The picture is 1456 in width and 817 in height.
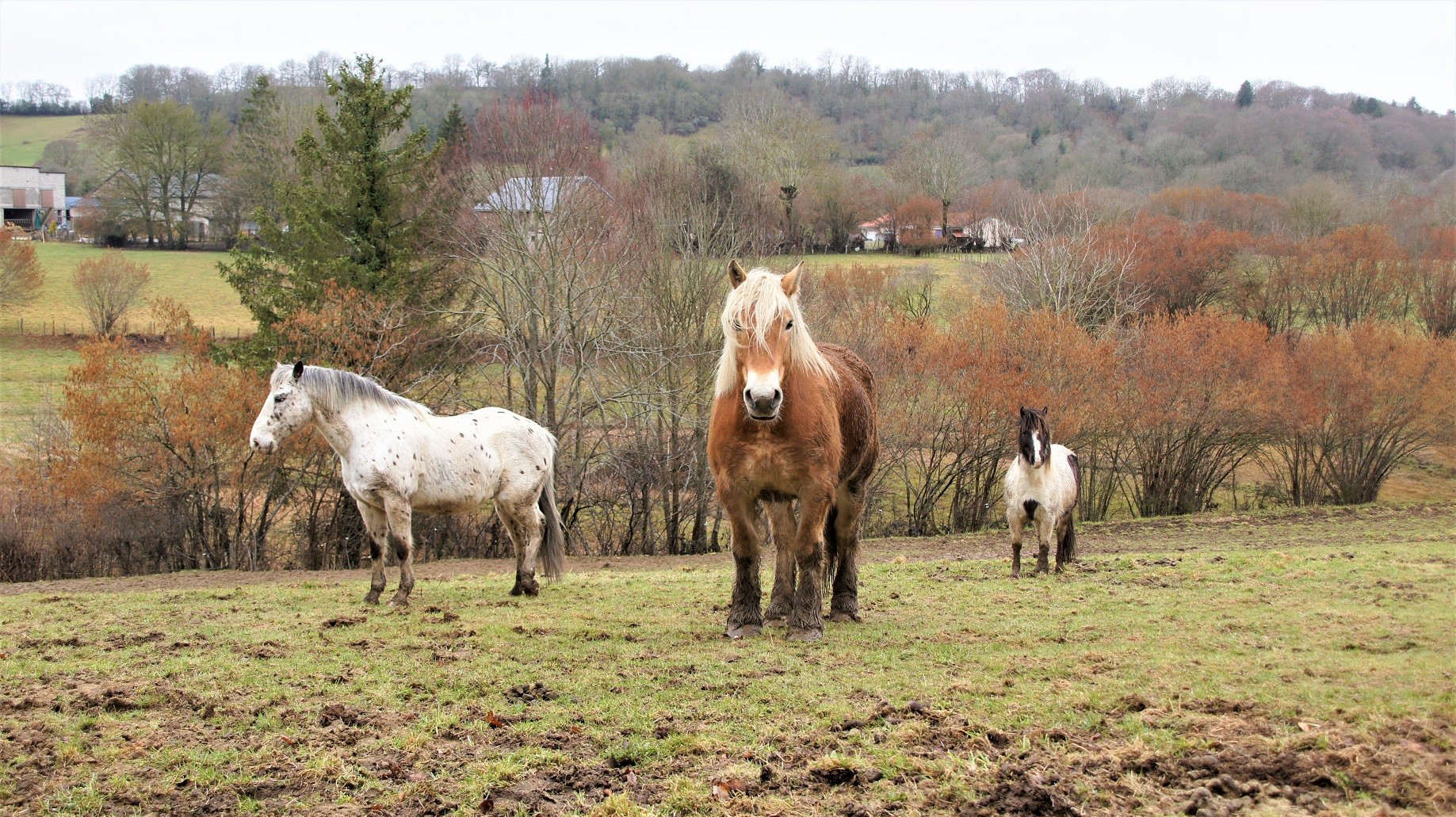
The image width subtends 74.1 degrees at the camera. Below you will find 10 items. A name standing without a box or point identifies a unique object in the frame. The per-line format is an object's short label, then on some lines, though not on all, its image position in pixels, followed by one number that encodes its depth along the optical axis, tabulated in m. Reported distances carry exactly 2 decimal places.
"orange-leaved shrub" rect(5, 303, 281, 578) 21.88
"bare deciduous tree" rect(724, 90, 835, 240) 47.44
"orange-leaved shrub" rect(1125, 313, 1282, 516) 30.98
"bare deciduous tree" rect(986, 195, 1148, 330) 38.19
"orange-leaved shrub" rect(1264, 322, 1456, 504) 31.22
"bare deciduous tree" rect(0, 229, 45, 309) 46.88
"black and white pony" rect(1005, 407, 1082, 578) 12.14
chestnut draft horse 6.75
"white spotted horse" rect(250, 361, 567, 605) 9.33
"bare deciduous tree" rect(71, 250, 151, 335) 45.78
